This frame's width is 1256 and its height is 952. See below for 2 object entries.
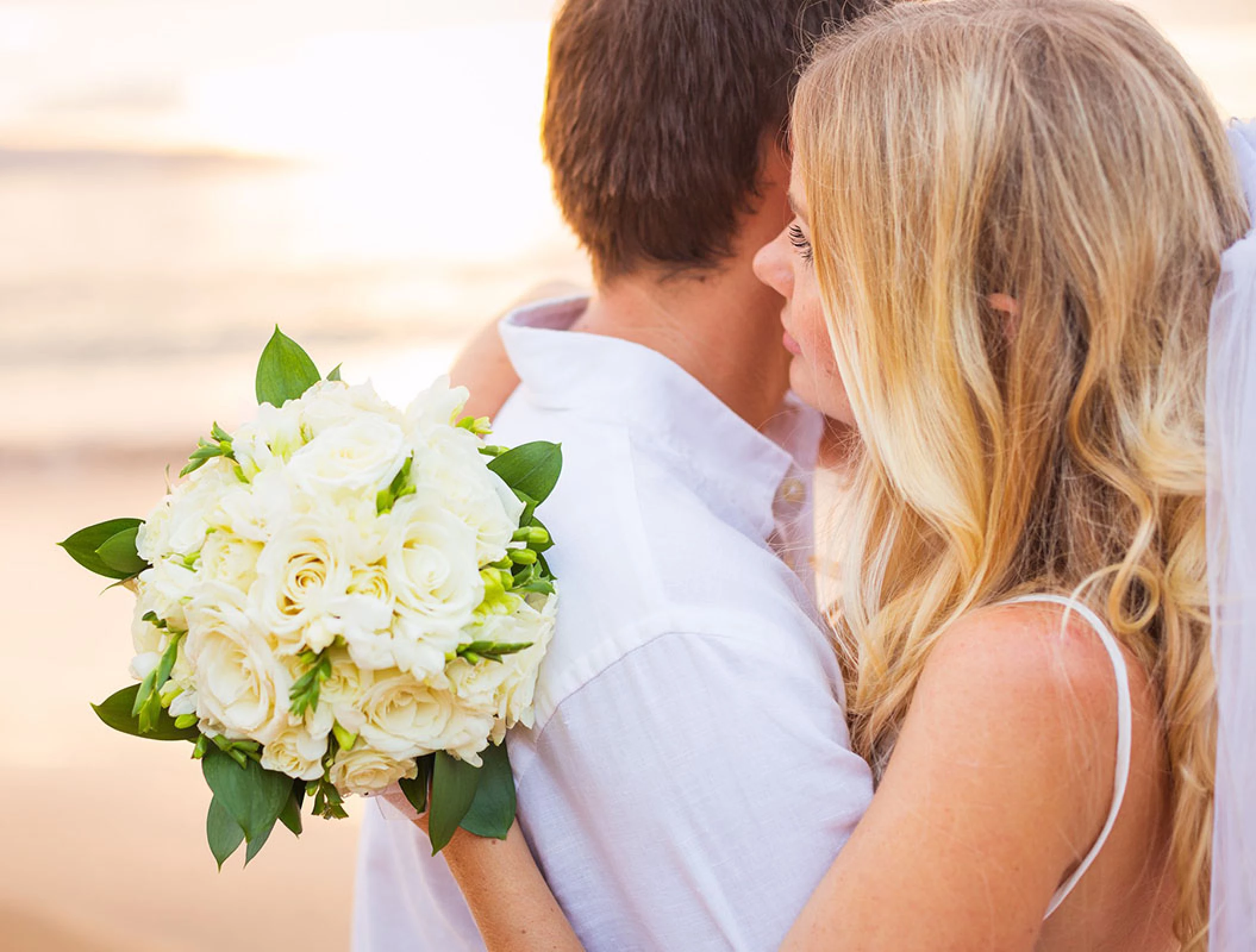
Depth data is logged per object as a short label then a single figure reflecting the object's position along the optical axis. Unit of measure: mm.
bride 1273
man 1398
